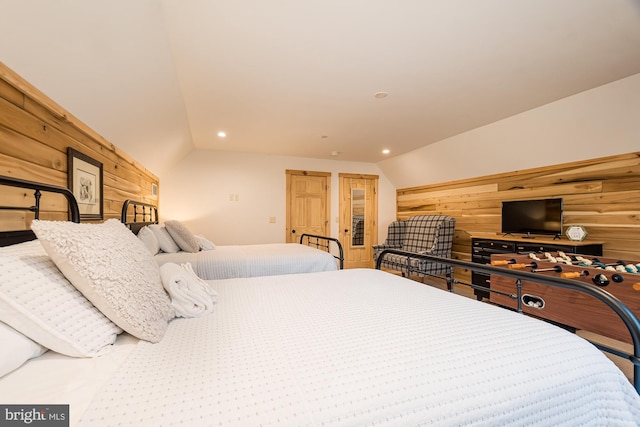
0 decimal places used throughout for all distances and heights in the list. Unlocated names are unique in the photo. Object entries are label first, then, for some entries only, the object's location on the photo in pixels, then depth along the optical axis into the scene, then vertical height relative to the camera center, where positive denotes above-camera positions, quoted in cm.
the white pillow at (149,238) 236 -23
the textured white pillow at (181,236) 279 -25
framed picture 177 +21
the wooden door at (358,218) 560 -14
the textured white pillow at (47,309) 66 -25
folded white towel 112 -35
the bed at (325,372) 60 -42
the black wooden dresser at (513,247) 284 -42
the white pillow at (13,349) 62 -32
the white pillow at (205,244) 312 -38
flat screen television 324 -7
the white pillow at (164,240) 265 -28
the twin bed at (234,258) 247 -44
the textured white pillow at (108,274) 79 -19
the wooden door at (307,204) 516 +14
